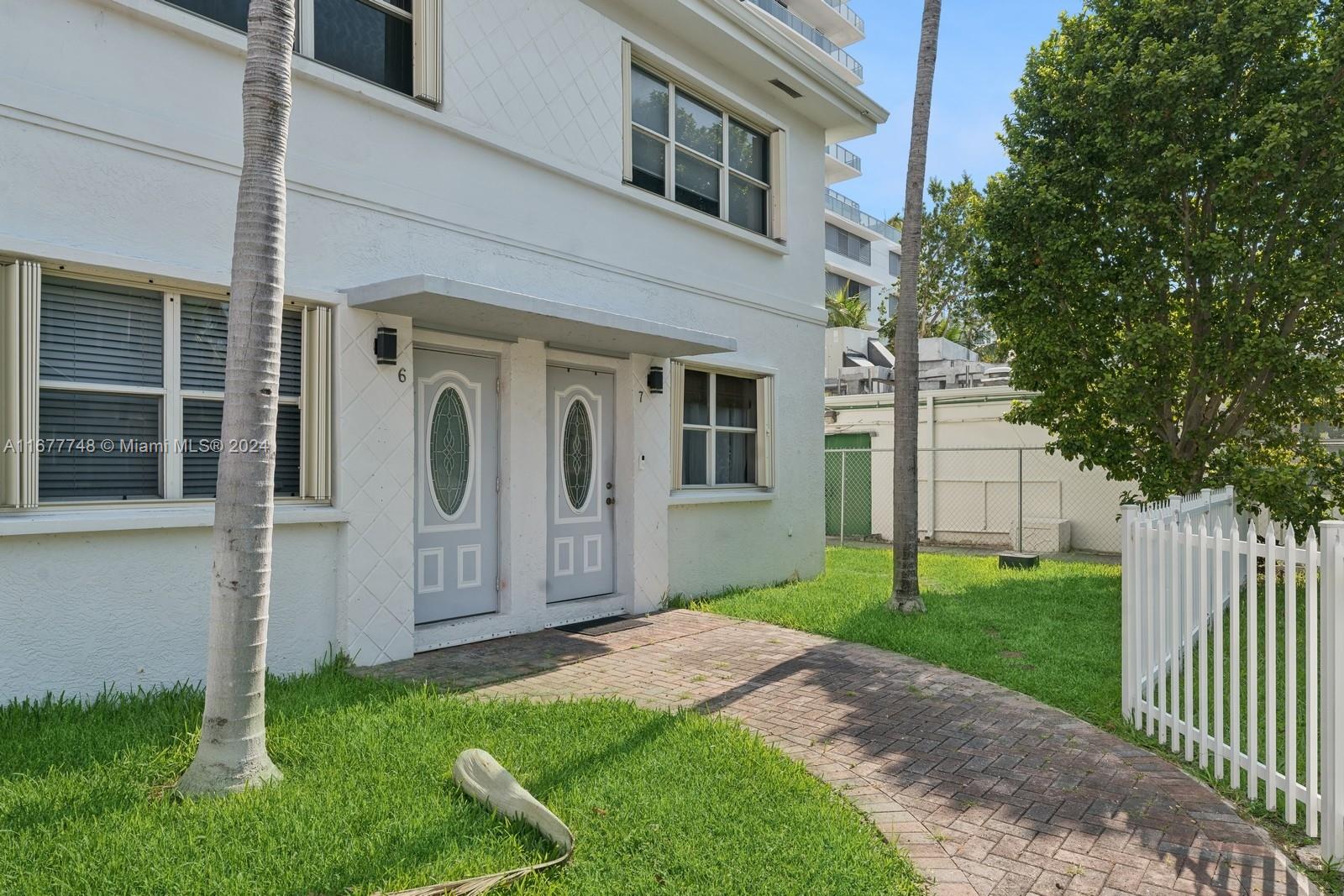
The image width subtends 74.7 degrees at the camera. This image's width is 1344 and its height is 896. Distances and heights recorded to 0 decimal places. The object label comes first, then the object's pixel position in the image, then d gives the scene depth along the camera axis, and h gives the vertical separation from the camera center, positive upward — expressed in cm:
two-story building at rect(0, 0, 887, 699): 510 +101
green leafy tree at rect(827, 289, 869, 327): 3312 +529
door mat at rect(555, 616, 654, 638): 791 -163
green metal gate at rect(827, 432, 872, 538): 1772 -75
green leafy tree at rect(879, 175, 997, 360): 3250 +675
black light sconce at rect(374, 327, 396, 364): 649 +77
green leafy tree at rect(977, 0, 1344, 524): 941 +240
